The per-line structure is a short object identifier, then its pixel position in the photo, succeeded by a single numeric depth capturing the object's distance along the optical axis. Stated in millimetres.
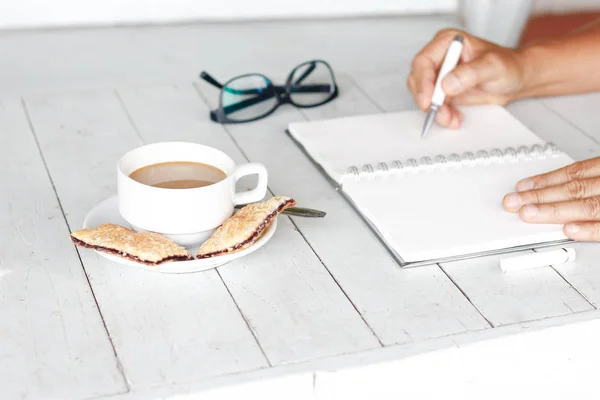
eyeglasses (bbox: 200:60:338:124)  1272
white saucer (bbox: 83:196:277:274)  965
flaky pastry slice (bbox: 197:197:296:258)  973
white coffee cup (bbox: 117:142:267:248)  975
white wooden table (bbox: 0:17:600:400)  905
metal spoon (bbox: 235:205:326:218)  1063
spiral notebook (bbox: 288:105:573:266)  1048
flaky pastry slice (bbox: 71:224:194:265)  955
